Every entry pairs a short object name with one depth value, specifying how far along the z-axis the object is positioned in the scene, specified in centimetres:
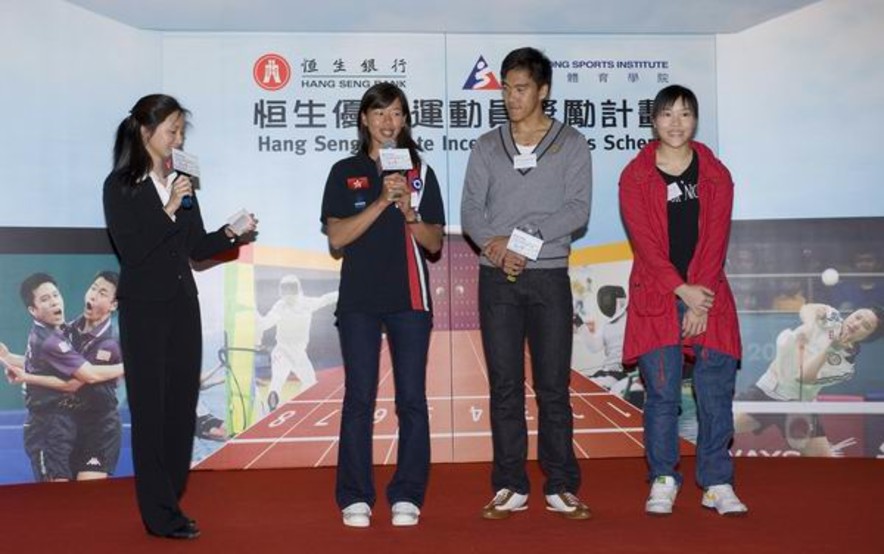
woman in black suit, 350
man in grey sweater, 385
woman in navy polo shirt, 374
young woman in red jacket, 385
